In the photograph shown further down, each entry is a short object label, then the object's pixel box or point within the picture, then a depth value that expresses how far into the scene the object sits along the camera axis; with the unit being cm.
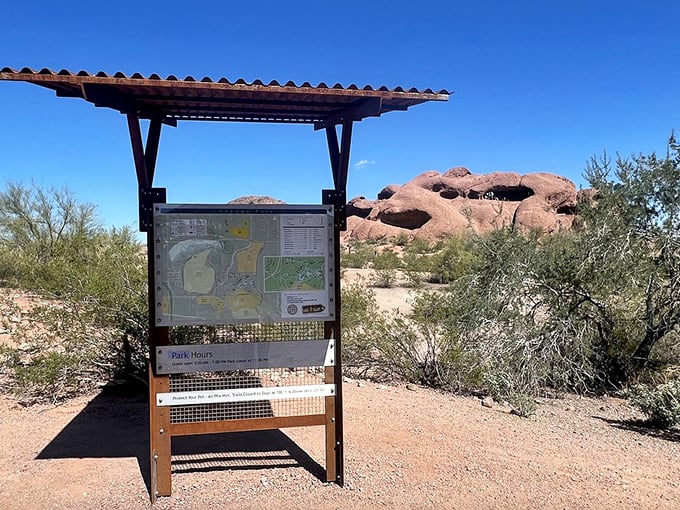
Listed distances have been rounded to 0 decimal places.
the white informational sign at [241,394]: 450
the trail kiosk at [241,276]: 446
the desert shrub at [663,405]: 648
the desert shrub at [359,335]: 873
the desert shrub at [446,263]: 2372
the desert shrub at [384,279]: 2402
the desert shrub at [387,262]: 2577
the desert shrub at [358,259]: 3272
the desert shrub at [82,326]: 704
